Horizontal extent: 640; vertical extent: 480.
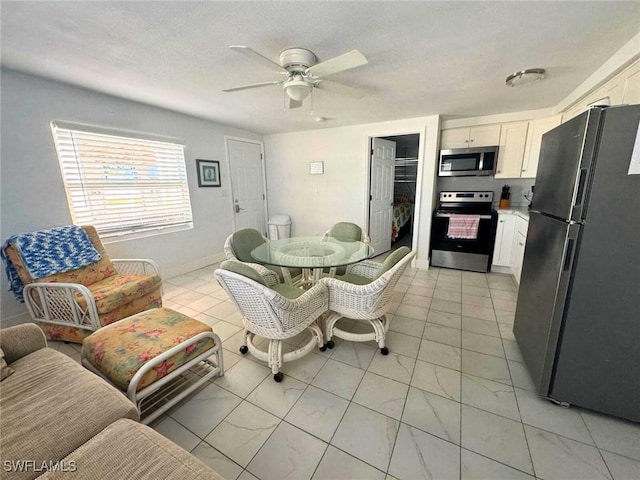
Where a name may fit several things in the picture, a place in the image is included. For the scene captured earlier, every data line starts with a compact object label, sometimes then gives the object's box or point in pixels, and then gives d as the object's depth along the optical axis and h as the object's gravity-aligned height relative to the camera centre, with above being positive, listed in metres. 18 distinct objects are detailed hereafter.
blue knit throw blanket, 2.10 -0.55
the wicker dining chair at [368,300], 1.76 -0.84
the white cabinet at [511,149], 3.49 +0.48
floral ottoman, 1.33 -0.92
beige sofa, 0.79 -0.87
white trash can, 4.92 -0.77
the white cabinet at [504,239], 3.45 -0.78
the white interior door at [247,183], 4.40 +0.07
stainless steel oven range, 3.57 -0.68
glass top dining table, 2.07 -0.62
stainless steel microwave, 3.61 +0.32
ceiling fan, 1.49 +0.74
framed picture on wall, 3.84 +0.23
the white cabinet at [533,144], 3.34 +0.52
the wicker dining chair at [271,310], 1.52 -0.82
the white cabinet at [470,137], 3.63 +0.68
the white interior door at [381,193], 4.20 -0.14
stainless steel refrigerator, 1.18 -0.44
